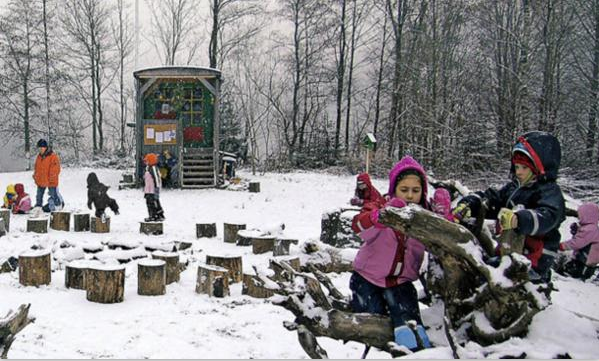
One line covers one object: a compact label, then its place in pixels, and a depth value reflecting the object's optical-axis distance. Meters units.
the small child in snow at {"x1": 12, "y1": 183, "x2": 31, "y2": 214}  10.99
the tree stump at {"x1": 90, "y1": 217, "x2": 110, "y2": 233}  9.30
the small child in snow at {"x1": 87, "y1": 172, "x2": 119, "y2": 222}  9.73
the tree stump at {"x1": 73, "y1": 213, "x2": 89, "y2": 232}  9.41
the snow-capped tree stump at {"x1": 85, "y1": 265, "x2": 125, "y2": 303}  5.50
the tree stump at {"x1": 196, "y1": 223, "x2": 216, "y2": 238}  9.27
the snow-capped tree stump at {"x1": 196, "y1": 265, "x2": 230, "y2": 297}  5.89
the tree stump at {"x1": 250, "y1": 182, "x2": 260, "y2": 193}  16.15
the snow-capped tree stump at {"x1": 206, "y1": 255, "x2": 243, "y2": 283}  6.46
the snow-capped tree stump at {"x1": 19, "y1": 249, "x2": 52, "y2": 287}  5.97
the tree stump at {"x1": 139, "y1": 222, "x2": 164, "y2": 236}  9.15
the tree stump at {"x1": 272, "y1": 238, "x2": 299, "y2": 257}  7.46
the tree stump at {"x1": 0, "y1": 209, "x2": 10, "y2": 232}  9.10
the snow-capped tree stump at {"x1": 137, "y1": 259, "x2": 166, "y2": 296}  5.81
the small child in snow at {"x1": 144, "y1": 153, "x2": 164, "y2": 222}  9.86
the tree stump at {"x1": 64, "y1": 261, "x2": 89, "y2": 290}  5.94
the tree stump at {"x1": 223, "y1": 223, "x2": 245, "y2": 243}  8.87
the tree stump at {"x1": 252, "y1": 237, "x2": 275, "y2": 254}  7.95
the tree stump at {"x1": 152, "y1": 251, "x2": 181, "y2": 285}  6.34
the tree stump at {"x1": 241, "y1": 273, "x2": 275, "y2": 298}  5.90
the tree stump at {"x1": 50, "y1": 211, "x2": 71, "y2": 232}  9.41
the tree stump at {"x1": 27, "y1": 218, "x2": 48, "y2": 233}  9.02
